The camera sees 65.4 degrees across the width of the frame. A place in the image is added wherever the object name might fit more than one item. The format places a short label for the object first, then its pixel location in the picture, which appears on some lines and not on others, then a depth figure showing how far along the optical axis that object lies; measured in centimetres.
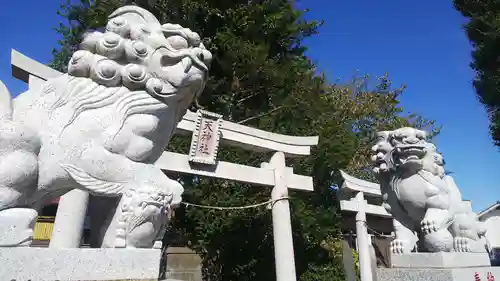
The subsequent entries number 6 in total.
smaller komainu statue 358
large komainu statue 178
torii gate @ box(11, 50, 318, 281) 409
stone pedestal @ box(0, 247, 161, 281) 159
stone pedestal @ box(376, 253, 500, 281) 333
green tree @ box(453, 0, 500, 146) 876
